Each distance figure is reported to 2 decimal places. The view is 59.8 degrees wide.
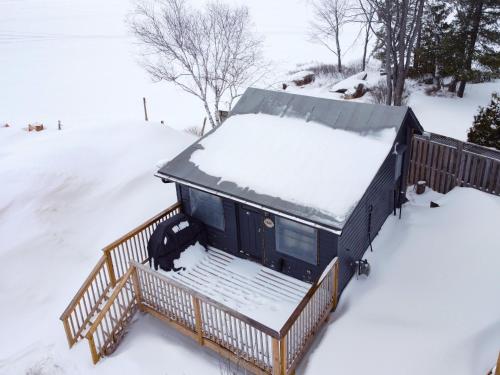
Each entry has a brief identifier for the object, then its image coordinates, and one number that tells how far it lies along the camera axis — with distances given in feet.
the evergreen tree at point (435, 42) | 68.74
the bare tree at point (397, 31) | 54.19
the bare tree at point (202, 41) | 63.41
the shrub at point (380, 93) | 72.16
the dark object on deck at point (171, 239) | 31.60
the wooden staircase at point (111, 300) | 28.58
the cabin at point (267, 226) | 26.40
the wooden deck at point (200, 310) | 24.63
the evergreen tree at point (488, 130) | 42.52
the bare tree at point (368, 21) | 56.73
